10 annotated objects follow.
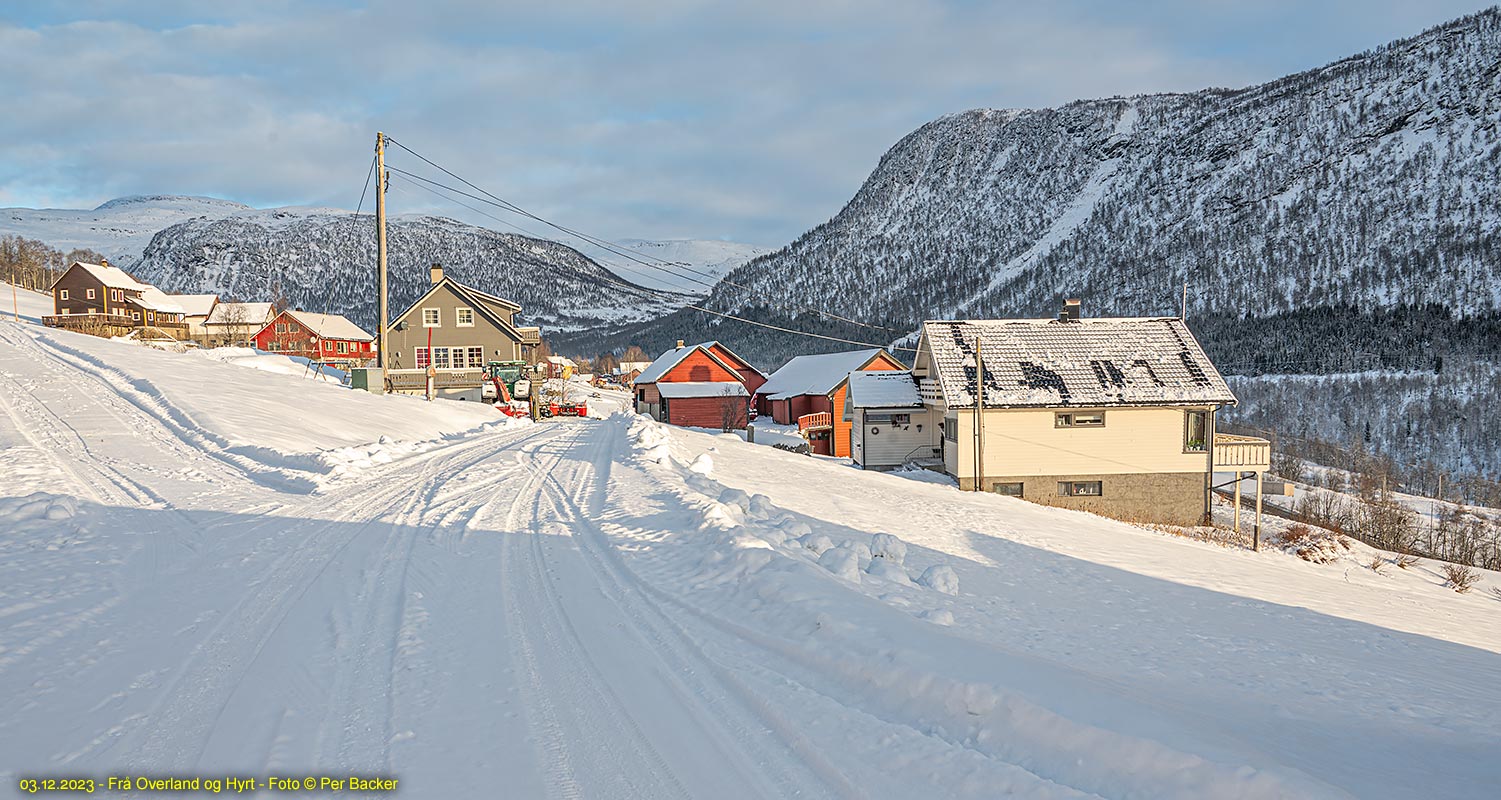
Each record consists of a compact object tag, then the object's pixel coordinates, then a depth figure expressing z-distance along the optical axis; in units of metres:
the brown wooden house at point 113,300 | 76.81
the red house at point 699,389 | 55.94
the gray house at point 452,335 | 53.34
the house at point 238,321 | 82.51
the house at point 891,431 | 37.03
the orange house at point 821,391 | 48.75
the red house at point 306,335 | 84.06
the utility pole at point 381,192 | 33.16
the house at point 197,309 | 89.56
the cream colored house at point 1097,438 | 31.09
